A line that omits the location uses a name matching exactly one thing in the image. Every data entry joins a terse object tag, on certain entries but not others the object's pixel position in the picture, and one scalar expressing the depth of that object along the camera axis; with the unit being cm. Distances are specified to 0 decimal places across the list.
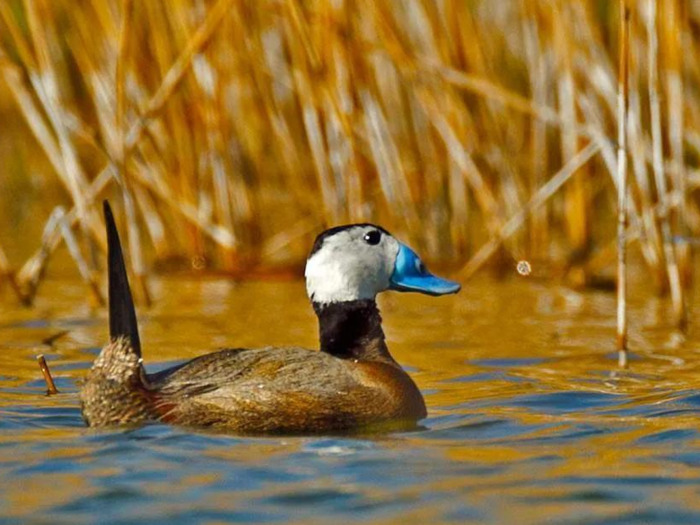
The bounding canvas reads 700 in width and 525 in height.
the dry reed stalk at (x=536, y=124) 1584
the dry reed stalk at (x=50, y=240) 1503
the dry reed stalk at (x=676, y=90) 1341
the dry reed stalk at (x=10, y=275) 1491
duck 933
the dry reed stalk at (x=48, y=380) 1083
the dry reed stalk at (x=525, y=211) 1492
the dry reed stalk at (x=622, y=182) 1145
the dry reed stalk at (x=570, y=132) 1448
